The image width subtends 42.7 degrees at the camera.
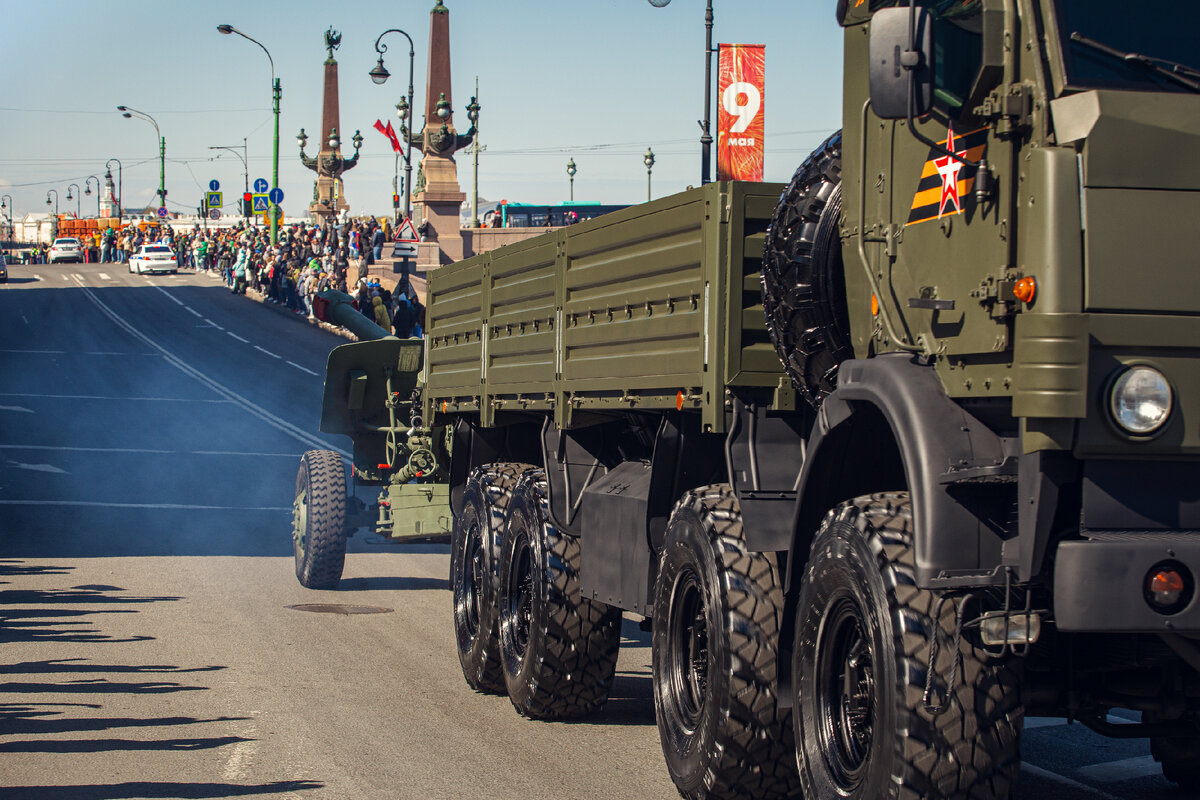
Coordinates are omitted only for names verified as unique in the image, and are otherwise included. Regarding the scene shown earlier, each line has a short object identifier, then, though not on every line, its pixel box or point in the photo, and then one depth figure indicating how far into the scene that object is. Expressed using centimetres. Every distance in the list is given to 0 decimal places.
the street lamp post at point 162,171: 10856
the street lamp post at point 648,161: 8801
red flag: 5108
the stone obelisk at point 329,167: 7701
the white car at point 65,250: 9444
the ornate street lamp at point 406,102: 4775
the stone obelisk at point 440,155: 5453
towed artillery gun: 1342
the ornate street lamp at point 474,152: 5578
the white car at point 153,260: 7700
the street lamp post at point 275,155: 5694
